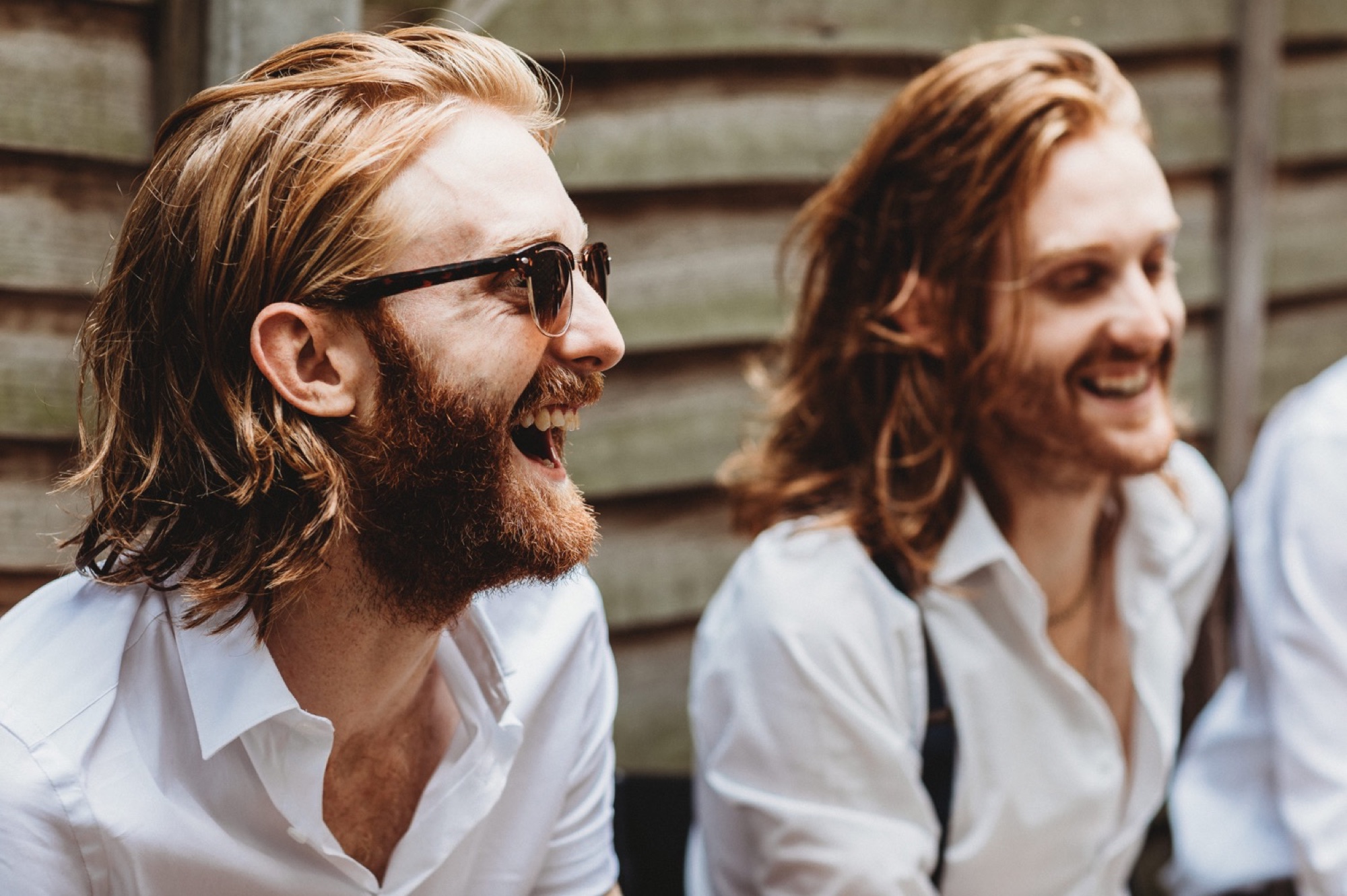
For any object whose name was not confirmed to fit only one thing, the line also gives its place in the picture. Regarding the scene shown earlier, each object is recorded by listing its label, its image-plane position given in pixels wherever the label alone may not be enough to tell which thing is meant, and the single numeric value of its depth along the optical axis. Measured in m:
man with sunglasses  1.36
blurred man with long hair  2.01
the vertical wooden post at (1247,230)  3.06
